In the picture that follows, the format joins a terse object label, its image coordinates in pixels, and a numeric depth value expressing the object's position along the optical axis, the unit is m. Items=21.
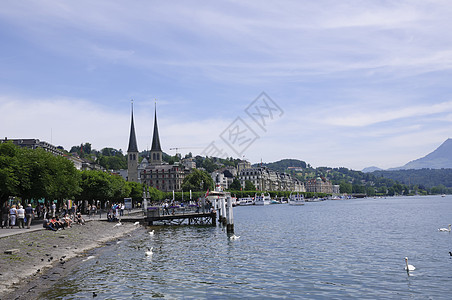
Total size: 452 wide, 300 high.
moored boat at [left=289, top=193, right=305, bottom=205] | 183.12
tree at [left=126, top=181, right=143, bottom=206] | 110.44
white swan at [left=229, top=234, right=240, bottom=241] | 41.34
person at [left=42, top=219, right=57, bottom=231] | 36.39
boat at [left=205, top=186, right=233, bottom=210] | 77.75
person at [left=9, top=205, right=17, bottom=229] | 36.88
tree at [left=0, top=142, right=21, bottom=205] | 38.66
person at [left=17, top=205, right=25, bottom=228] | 36.22
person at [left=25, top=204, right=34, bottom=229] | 36.22
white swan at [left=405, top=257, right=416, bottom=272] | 23.47
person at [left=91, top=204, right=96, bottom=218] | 64.69
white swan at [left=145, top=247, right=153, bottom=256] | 30.48
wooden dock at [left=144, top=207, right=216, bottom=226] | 59.09
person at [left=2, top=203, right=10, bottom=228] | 37.58
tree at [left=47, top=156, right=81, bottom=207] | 47.09
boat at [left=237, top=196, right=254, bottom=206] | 181.77
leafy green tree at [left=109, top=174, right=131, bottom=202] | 78.94
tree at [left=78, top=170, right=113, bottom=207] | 71.19
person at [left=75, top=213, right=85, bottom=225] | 46.25
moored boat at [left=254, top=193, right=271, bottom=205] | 180.75
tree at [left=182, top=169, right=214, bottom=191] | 169.62
